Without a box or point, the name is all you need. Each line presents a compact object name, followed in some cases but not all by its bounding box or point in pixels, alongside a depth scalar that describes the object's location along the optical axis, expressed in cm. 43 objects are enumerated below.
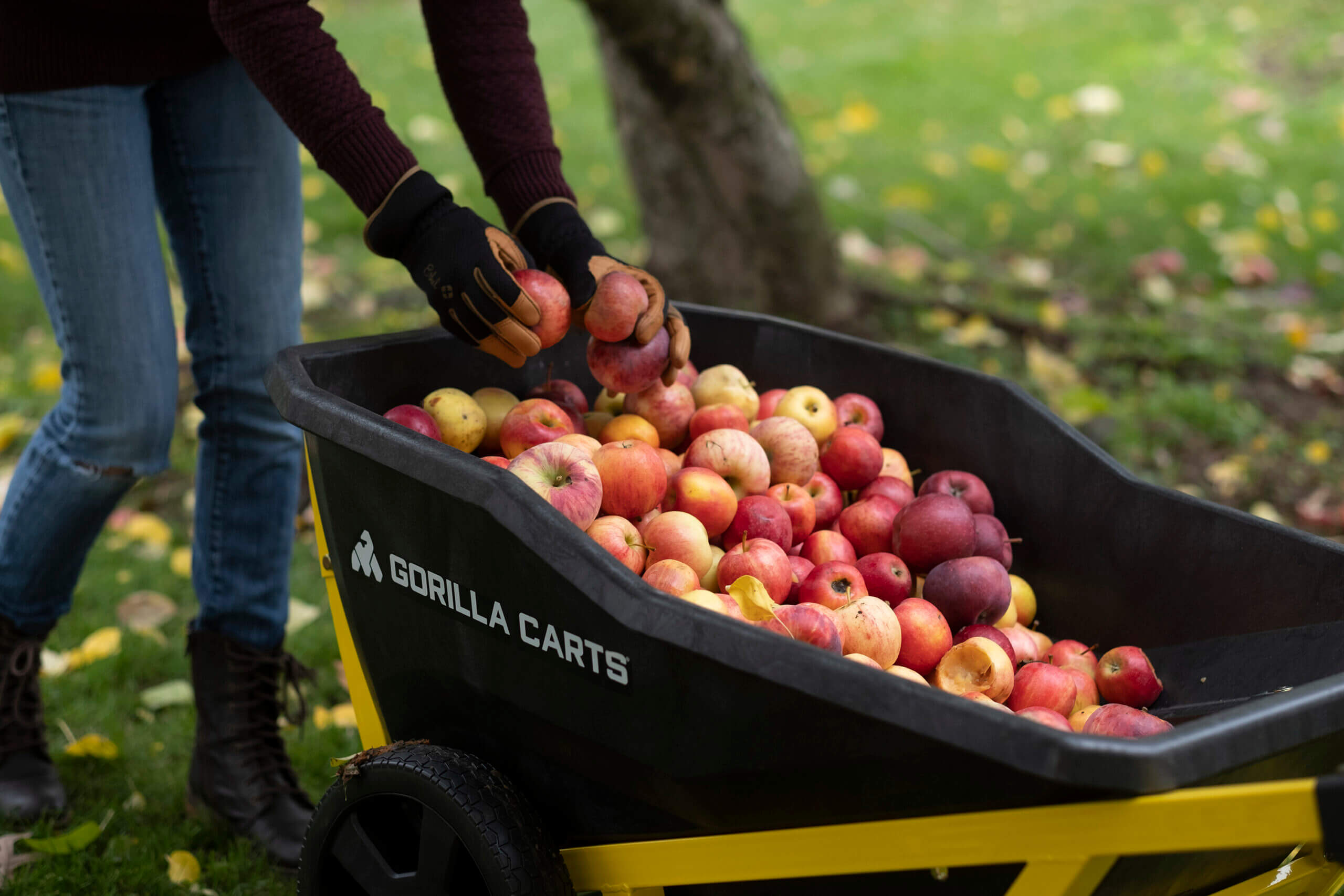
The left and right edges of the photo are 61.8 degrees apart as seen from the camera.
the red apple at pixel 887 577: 180
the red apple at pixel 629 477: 176
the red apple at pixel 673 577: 161
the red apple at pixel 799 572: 178
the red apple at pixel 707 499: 184
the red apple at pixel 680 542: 174
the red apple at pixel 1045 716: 146
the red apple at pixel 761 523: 185
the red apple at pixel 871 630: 157
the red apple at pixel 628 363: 194
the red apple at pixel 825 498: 207
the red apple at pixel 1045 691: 161
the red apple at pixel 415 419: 179
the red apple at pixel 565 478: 161
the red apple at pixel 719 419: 204
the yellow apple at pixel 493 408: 197
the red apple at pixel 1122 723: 145
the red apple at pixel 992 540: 190
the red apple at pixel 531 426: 185
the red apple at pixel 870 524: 197
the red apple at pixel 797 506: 196
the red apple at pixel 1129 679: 167
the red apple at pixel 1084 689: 166
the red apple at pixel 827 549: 193
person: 167
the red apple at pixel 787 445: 203
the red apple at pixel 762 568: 169
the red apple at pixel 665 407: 208
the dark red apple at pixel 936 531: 184
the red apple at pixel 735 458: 196
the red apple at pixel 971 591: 176
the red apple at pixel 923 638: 165
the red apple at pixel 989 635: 169
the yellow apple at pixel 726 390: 214
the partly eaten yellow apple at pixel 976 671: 158
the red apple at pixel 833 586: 169
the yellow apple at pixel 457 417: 189
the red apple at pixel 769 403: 218
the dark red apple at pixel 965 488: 199
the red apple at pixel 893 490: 203
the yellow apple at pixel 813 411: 210
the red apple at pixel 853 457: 203
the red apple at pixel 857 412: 215
